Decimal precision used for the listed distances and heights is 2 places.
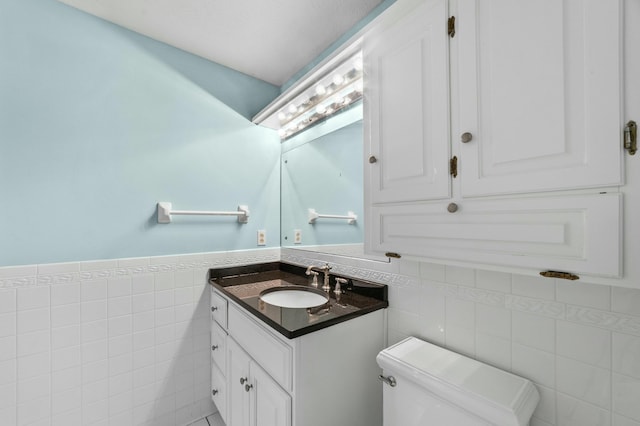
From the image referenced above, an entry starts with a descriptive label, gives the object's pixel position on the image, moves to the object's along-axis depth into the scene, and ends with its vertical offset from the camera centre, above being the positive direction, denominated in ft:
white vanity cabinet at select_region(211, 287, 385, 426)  3.09 -2.18
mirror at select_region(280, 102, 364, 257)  4.82 +0.60
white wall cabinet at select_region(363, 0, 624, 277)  1.83 +0.69
